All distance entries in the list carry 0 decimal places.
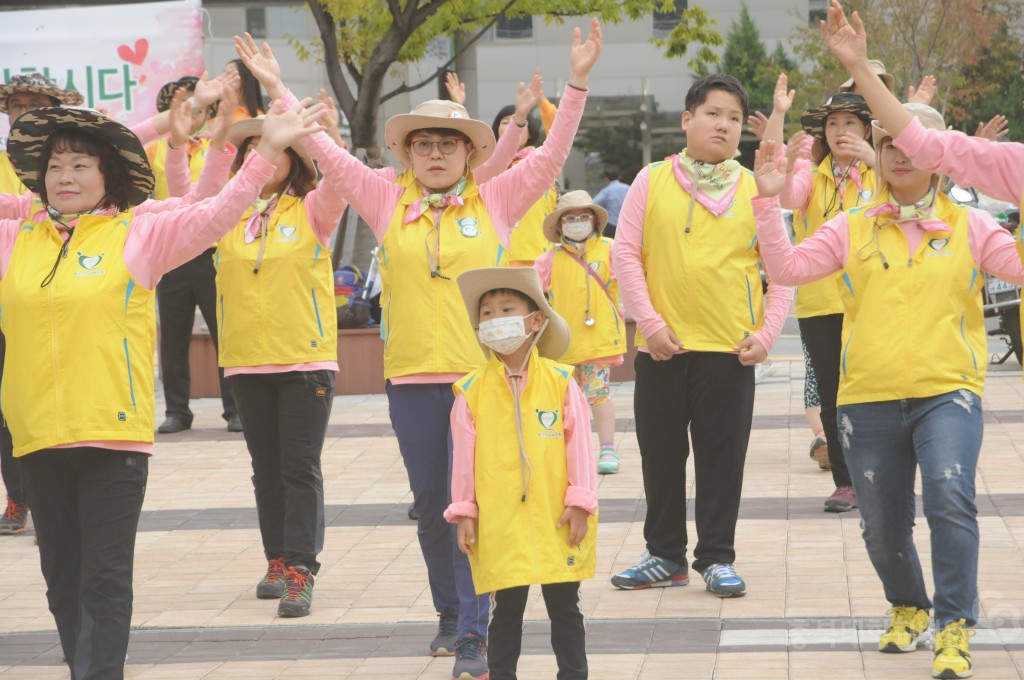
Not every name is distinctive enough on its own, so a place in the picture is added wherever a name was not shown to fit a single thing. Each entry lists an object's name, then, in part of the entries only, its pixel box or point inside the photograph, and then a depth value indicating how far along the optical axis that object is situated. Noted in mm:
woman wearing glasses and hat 9593
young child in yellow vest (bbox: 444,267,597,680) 8159
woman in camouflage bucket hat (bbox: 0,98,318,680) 8159
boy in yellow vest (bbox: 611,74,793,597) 11091
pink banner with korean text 20215
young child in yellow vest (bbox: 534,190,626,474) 16573
